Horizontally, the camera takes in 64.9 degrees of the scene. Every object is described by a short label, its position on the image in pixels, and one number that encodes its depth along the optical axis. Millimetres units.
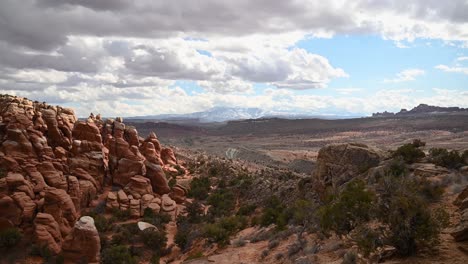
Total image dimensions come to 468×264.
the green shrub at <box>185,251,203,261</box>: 25994
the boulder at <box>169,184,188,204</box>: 42938
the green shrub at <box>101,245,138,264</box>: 26797
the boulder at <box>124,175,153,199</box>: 39750
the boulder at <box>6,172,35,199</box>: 30484
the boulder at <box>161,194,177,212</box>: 39000
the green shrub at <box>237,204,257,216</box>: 39475
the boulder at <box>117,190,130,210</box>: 37506
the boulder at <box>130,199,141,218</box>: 36812
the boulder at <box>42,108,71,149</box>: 39438
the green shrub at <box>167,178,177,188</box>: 45438
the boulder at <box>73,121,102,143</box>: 41719
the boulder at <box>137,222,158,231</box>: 32703
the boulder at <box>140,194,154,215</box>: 37750
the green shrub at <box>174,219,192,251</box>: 31844
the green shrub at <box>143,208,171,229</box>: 35250
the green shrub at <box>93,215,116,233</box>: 33375
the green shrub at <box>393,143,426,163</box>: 27938
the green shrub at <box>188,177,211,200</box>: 45062
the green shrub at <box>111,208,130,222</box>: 36281
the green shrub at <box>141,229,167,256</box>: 31547
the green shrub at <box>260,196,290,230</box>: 28384
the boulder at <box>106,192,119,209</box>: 37125
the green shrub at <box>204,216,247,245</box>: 28594
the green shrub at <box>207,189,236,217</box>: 40119
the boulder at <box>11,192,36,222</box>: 29734
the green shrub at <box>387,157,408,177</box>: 24859
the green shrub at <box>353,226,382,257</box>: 12922
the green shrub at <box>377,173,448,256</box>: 12367
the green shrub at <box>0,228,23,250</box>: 27734
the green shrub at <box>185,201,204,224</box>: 37562
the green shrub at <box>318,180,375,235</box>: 15273
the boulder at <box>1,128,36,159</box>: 34906
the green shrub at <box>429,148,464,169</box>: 25338
